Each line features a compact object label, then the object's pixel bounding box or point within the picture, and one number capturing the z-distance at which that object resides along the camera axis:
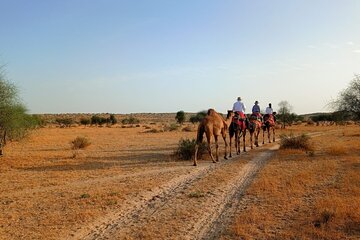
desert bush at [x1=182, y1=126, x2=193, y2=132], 54.87
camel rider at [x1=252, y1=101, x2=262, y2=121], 26.36
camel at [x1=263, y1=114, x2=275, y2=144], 28.46
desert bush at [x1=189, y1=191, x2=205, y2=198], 11.12
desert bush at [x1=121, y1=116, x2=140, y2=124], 96.18
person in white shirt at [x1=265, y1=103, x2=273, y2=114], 29.38
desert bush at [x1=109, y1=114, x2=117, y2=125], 90.48
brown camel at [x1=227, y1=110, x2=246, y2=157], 21.67
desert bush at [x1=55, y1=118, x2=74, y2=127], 83.62
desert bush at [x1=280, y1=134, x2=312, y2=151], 22.90
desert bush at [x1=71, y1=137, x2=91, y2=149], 28.42
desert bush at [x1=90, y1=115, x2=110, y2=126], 87.81
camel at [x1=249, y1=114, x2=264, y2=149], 24.50
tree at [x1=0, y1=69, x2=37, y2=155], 20.67
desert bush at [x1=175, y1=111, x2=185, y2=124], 86.31
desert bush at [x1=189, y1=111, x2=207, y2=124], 80.56
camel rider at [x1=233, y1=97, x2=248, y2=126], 22.24
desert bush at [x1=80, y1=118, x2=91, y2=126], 87.61
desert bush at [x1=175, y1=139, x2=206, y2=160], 20.23
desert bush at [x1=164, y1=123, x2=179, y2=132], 56.62
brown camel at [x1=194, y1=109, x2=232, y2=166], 17.95
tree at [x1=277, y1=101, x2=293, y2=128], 67.50
